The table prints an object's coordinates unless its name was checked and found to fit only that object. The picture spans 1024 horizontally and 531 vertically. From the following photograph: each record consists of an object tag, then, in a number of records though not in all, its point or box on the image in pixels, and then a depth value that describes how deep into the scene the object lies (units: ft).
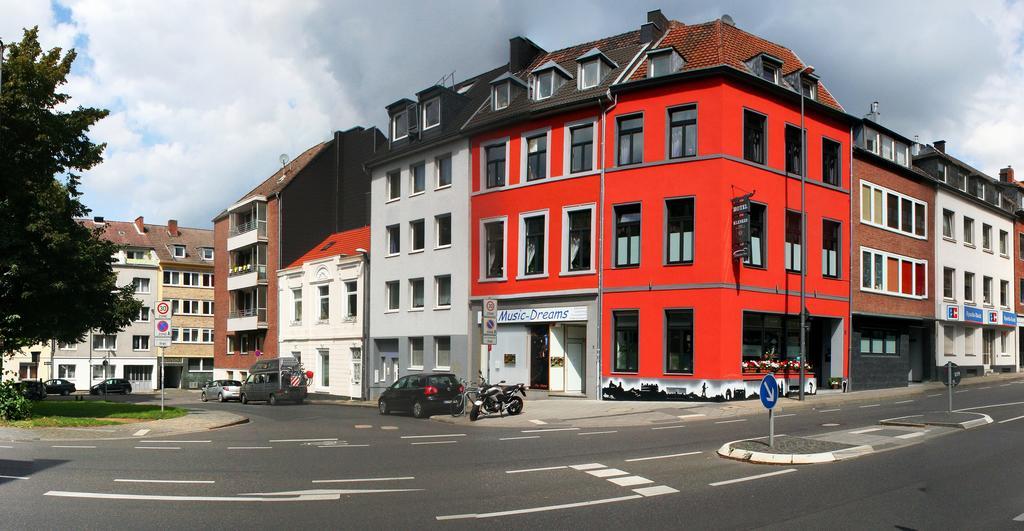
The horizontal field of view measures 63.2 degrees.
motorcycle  81.56
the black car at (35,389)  158.92
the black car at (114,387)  214.28
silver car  144.53
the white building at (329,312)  143.43
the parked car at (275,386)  131.85
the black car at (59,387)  213.66
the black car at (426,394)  89.35
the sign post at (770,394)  46.14
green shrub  71.61
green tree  77.10
